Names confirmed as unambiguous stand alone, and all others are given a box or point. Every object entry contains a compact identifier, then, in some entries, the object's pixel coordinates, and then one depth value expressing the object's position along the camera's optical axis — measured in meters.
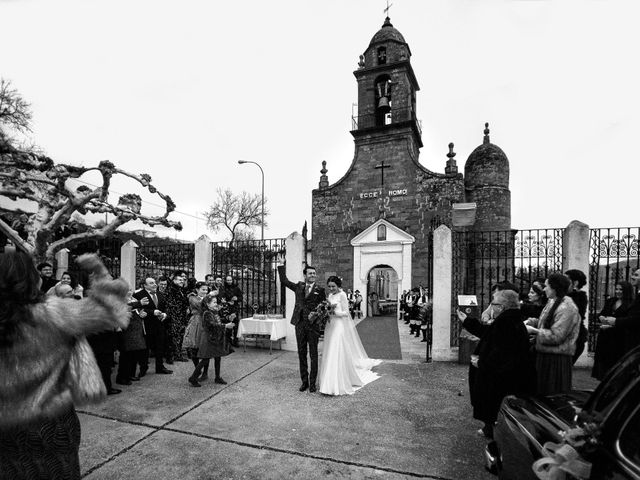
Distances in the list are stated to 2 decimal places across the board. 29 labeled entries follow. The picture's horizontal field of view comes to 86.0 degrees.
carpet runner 9.16
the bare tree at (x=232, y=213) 35.66
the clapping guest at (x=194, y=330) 5.92
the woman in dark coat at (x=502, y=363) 3.61
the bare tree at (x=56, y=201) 10.18
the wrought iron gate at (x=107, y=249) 11.62
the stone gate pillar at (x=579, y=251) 7.29
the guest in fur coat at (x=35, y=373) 1.67
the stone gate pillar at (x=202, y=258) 9.96
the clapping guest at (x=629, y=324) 4.29
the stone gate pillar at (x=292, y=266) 8.82
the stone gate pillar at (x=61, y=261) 11.98
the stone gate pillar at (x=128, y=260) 11.15
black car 1.42
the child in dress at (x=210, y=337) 5.83
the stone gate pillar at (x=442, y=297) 7.71
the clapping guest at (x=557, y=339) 3.76
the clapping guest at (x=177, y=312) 7.70
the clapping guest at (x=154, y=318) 6.55
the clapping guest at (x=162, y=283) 7.61
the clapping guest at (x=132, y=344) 5.89
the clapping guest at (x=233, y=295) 9.30
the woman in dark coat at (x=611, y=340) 4.75
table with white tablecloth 8.46
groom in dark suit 5.75
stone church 19.30
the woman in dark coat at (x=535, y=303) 5.34
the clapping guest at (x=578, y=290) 5.10
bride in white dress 5.56
